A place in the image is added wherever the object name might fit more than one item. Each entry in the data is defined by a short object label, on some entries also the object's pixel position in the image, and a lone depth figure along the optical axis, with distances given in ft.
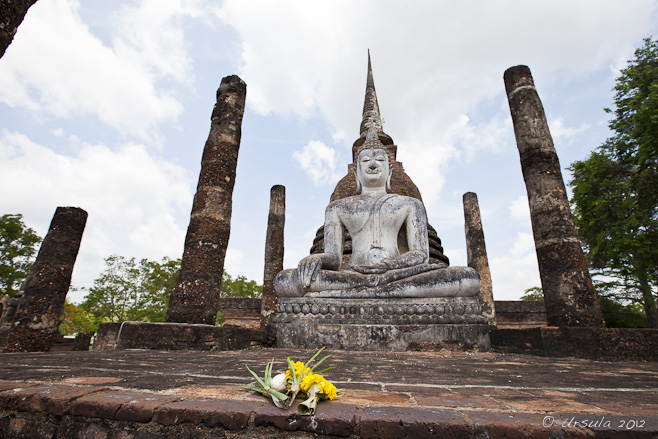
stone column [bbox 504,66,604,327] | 16.39
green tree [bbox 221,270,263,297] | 80.74
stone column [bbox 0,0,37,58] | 7.14
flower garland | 3.79
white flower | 4.11
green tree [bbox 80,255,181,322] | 63.52
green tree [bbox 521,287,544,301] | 69.77
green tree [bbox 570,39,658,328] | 35.19
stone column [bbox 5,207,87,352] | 22.35
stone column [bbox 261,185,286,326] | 36.00
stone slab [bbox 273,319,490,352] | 14.44
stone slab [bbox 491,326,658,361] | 11.52
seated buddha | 15.93
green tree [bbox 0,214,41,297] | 58.90
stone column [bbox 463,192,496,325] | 34.40
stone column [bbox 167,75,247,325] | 18.26
